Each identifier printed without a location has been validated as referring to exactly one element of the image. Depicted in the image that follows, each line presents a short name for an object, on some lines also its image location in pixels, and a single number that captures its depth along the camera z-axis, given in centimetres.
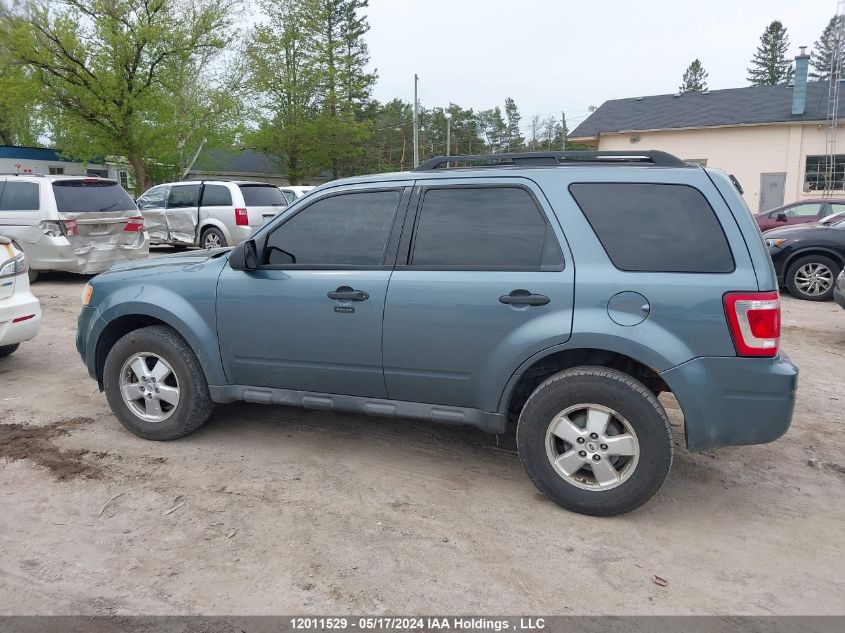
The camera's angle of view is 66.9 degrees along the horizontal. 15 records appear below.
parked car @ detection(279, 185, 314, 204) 1821
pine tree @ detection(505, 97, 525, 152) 6340
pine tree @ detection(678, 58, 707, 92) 5794
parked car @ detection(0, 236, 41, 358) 567
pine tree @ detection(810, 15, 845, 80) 5588
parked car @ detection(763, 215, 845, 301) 993
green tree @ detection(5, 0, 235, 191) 2209
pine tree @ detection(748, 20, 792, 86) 5672
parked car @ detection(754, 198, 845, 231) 1412
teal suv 321
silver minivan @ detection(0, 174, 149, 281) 989
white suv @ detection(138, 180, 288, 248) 1383
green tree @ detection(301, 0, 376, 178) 3412
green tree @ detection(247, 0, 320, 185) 3247
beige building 2520
